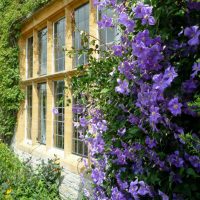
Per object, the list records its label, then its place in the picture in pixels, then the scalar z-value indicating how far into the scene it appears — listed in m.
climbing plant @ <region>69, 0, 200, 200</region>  1.87
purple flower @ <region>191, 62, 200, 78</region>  1.73
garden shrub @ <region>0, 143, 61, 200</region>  5.54
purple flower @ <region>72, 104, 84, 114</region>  3.08
